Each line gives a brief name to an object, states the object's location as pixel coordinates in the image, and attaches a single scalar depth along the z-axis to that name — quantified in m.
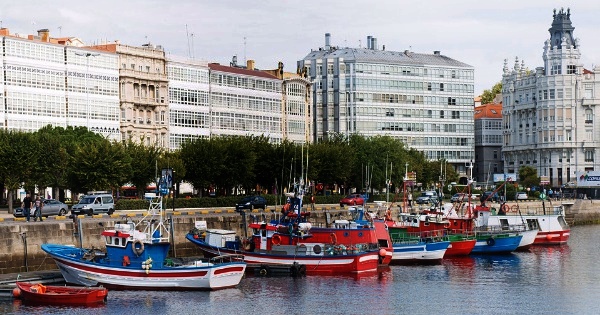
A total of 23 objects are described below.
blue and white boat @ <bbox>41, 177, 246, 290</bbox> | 70.88
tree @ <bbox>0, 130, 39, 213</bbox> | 111.75
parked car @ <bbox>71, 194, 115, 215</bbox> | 97.62
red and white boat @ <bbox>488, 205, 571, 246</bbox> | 114.44
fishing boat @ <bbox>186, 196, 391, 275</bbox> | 81.12
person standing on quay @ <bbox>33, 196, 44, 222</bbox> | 83.12
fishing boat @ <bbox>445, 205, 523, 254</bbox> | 103.25
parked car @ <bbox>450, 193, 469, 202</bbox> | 136.05
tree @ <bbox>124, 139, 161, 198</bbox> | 121.19
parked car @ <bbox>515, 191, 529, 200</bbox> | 164.88
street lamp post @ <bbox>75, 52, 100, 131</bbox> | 147.12
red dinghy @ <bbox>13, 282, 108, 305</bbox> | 65.19
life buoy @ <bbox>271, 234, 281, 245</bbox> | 82.25
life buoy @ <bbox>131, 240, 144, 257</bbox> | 70.88
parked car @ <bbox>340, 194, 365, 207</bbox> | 127.99
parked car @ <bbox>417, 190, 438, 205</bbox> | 127.69
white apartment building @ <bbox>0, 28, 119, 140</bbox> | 137.00
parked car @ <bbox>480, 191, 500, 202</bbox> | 161.21
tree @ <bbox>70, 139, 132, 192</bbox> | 115.12
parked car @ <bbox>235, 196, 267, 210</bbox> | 111.14
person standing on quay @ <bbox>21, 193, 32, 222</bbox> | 82.70
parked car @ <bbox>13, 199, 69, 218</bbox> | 95.69
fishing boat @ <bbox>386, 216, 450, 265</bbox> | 91.75
